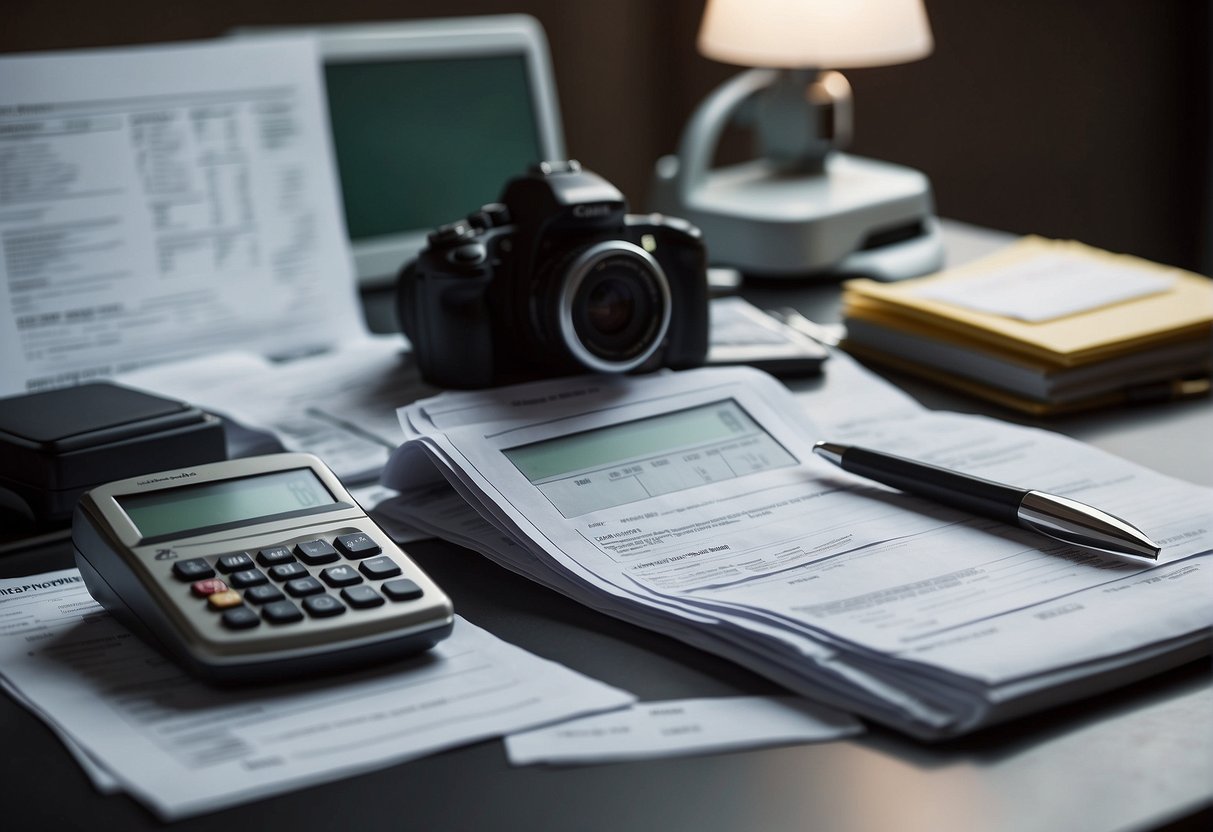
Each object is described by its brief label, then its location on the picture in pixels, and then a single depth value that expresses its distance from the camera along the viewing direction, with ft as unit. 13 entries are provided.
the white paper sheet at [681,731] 2.97
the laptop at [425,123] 4.56
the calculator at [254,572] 3.04
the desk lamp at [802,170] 4.68
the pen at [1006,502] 3.26
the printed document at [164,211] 4.01
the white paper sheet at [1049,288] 4.11
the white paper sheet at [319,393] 3.75
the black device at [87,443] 3.49
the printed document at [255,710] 2.92
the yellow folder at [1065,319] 3.93
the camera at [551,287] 3.76
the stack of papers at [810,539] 3.04
